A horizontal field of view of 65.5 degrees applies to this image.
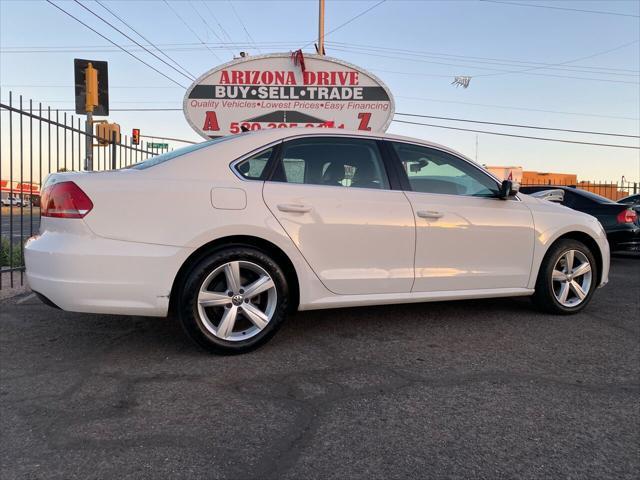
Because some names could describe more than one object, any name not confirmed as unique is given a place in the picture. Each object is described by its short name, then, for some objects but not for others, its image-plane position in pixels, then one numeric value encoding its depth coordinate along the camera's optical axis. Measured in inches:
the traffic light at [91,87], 282.2
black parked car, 315.0
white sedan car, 123.5
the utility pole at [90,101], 275.0
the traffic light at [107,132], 280.9
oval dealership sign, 353.4
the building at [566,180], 768.6
